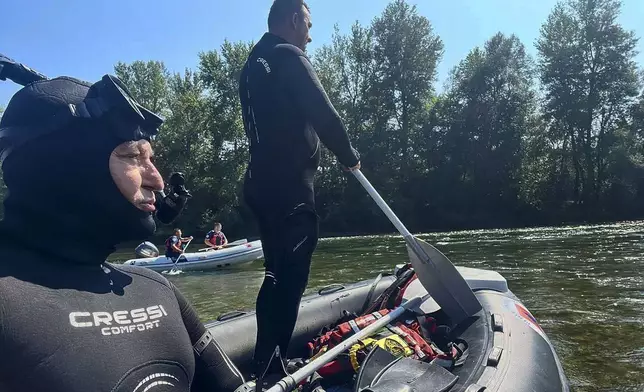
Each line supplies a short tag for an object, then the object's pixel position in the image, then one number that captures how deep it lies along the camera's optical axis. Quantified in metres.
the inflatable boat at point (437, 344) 2.28
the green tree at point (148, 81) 36.50
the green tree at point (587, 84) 28.00
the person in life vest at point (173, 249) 13.49
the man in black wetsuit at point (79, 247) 1.03
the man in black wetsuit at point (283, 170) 2.45
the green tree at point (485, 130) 29.73
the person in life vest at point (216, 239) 16.19
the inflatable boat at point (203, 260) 13.54
